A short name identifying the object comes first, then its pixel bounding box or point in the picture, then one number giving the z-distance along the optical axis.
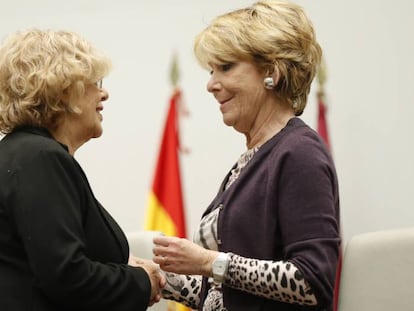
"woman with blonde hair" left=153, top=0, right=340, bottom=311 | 2.52
